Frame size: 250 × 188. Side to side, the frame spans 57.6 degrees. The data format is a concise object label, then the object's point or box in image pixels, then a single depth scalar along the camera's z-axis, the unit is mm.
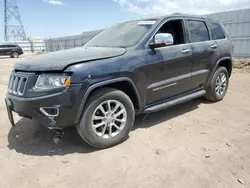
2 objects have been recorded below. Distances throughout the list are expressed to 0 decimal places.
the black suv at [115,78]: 2727
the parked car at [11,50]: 25584
